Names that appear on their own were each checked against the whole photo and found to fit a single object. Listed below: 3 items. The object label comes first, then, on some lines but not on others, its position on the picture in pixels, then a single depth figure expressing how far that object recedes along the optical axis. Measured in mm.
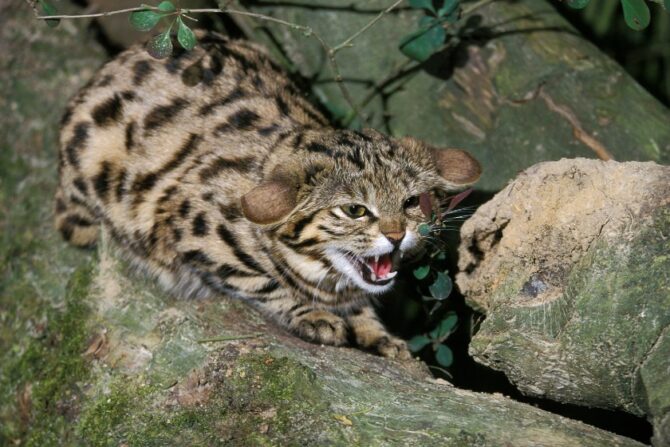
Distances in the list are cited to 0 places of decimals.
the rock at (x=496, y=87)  4754
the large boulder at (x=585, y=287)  3043
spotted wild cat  3979
